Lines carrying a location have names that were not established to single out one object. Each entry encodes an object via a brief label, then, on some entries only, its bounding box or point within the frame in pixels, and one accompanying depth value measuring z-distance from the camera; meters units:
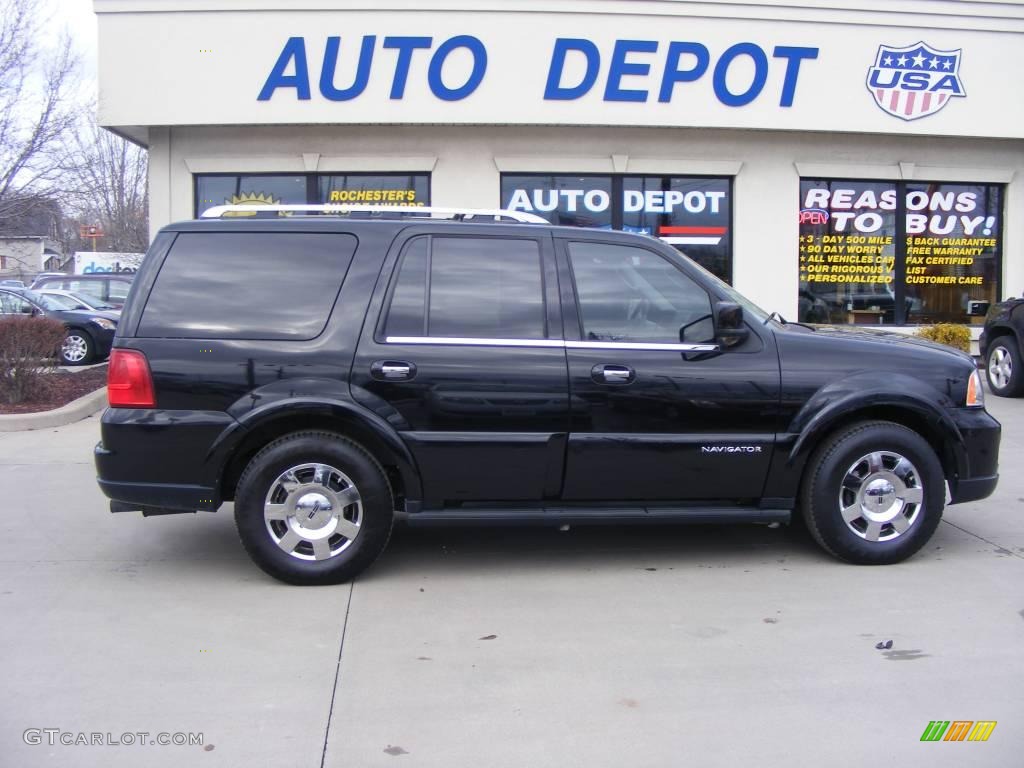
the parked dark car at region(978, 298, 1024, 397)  11.15
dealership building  12.17
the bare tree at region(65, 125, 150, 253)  32.81
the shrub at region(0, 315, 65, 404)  10.06
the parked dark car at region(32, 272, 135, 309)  20.94
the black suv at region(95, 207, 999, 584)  4.96
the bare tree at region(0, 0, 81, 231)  13.13
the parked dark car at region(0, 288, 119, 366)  15.93
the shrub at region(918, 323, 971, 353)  13.20
